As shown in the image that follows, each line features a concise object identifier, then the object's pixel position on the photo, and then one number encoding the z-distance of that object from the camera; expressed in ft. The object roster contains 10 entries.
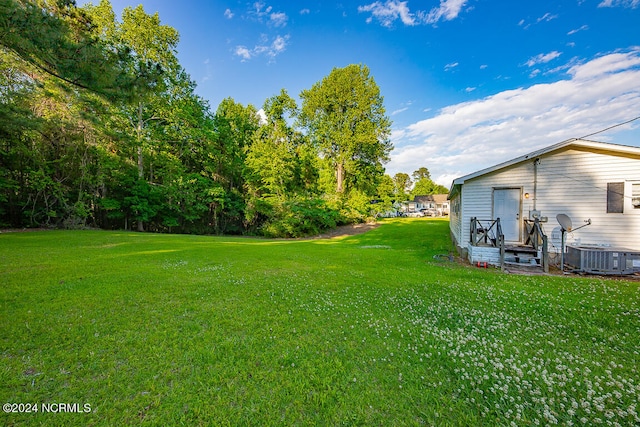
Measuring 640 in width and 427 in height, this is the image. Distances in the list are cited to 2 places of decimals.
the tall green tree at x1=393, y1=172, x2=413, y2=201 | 282.50
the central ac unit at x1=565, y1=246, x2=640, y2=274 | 23.53
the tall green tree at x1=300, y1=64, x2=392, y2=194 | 95.81
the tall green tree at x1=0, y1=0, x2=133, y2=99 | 16.38
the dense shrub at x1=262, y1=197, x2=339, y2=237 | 70.08
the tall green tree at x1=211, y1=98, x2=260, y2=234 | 85.46
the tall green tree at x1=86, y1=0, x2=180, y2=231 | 63.46
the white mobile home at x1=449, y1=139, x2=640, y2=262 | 26.37
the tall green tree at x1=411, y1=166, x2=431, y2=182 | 279.55
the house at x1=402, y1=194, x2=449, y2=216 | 198.71
